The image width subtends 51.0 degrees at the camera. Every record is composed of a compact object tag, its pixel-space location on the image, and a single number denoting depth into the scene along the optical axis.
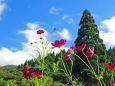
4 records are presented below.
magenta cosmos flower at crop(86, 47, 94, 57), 0.55
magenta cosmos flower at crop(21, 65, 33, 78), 0.55
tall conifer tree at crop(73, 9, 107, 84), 9.23
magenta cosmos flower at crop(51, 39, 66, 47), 0.57
